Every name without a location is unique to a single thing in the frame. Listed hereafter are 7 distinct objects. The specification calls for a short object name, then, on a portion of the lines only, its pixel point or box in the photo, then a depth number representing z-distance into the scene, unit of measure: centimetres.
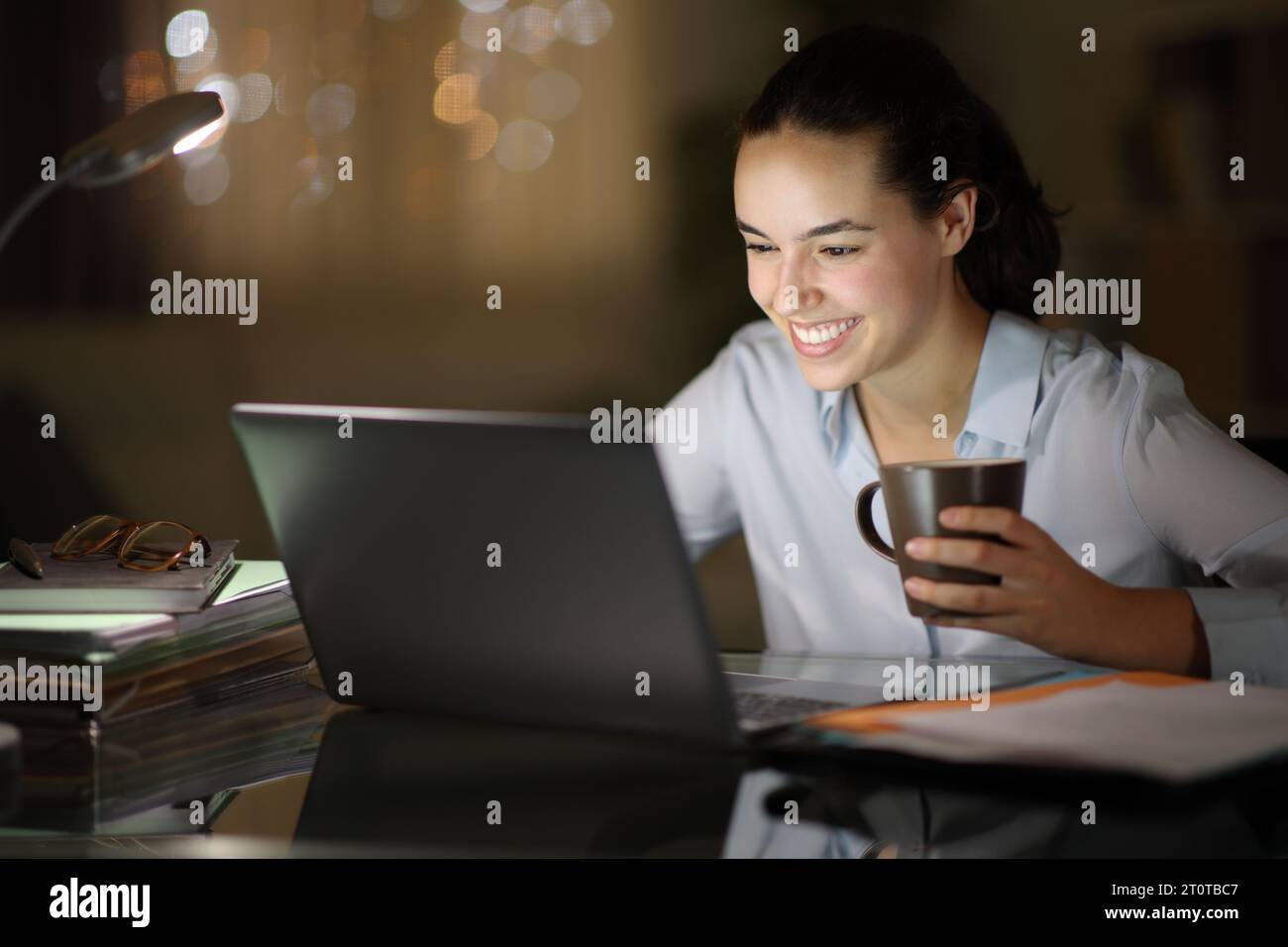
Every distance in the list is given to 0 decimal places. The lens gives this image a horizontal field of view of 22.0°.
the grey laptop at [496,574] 187
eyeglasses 207
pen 204
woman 241
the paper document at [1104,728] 182
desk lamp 204
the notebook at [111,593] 200
